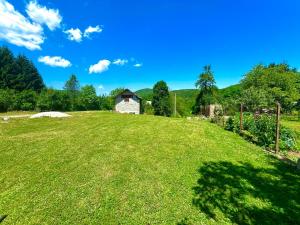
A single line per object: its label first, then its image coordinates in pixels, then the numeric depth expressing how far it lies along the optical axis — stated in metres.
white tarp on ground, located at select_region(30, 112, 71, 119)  15.53
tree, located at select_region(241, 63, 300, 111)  25.20
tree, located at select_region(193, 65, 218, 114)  32.86
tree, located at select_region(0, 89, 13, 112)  28.27
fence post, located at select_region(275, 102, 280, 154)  6.15
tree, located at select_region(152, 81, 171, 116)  29.67
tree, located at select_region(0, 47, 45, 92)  39.41
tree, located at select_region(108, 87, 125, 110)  40.07
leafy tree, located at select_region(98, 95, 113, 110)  39.87
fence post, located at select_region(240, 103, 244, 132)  8.67
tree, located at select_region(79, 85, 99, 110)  38.33
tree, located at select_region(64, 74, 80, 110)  48.14
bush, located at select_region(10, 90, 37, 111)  30.52
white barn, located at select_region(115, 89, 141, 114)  30.09
